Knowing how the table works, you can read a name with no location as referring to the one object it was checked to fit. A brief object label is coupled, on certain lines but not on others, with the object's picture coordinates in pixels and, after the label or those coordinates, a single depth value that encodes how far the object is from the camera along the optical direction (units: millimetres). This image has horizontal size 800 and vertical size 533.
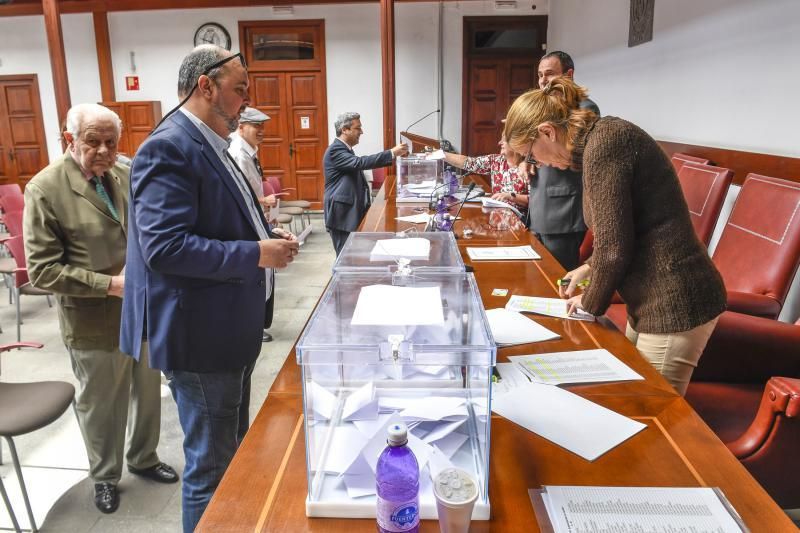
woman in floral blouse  3838
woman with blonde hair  1408
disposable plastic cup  816
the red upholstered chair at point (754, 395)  1395
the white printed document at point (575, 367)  1417
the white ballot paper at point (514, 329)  1641
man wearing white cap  3316
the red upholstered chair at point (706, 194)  2656
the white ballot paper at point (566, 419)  1139
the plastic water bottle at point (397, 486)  809
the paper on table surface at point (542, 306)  1833
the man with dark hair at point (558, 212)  2934
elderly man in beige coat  1854
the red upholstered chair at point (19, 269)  3482
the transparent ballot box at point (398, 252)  1718
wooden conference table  928
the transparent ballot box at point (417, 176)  4359
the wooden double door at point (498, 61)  7867
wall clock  7934
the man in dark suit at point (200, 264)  1378
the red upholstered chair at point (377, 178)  7383
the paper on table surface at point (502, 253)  2549
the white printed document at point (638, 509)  887
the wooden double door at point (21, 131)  8367
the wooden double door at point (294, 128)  8125
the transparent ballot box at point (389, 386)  934
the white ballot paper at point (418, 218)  3375
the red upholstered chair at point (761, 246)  2084
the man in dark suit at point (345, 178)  4035
